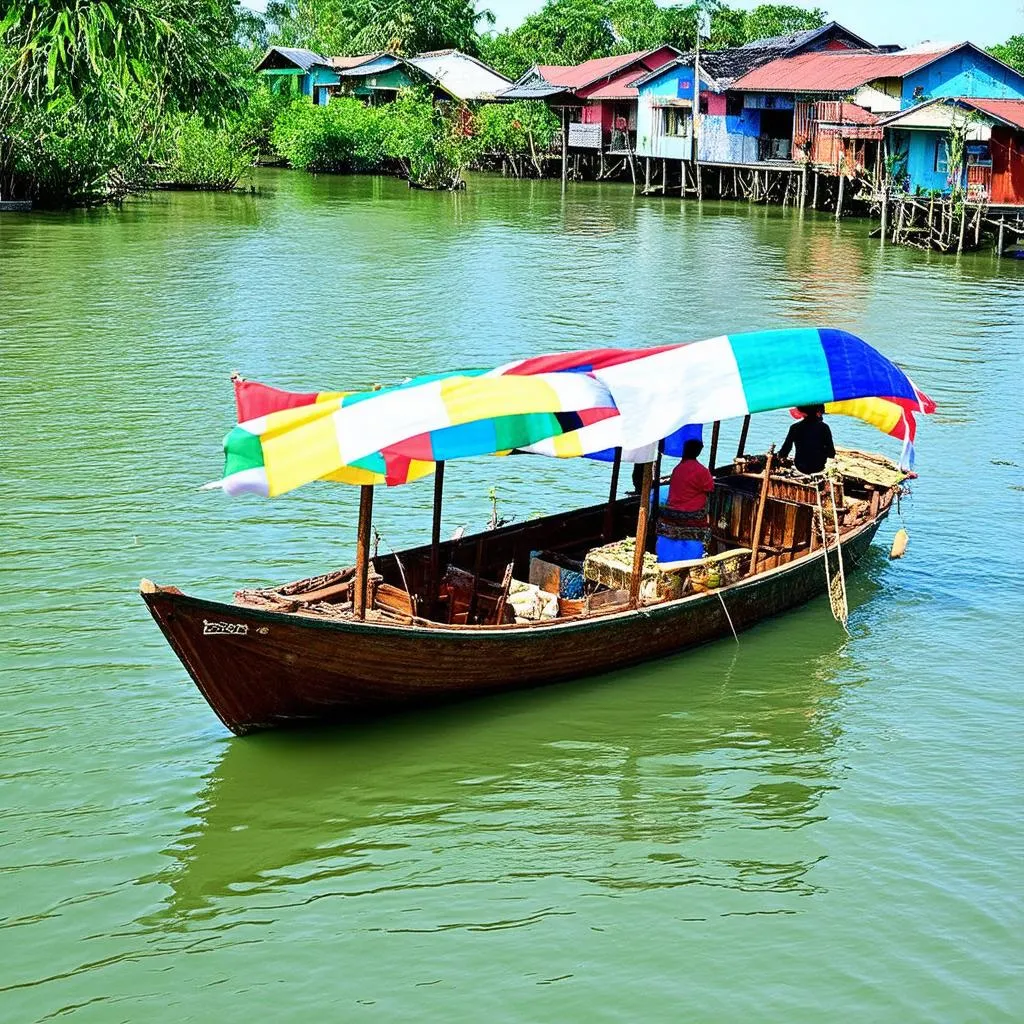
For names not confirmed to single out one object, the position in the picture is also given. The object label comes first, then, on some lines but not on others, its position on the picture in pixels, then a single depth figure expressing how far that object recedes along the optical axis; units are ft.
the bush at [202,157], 137.08
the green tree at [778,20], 212.23
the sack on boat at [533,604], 32.71
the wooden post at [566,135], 172.24
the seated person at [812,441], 38.81
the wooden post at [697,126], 148.46
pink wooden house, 166.20
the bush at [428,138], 161.48
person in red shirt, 34.32
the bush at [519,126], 181.06
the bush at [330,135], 177.27
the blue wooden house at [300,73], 204.13
